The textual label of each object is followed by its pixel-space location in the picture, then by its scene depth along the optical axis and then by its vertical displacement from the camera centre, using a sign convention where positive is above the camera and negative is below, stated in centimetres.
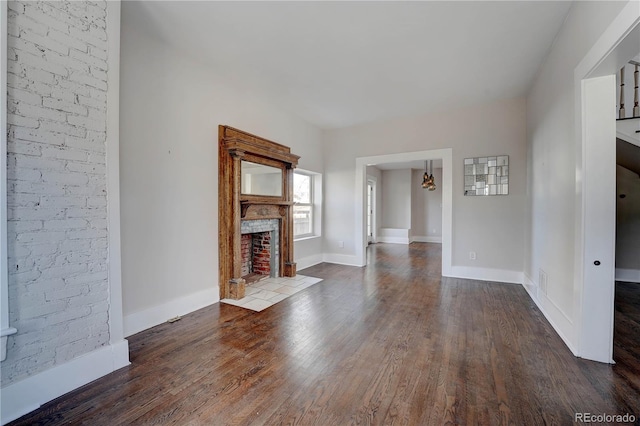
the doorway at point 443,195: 443 +29
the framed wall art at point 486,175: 410 +57
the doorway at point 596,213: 189 -1
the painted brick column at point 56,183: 149 +16
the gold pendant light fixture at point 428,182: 756 +84
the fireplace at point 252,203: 330 +10
